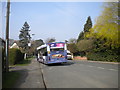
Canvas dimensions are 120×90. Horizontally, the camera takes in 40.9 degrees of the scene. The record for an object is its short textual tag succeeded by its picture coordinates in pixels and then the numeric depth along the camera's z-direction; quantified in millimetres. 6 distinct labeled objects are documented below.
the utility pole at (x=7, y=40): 13781
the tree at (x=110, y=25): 26648
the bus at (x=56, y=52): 20875
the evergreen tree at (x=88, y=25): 63031
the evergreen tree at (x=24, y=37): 76062
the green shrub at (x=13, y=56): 21719
